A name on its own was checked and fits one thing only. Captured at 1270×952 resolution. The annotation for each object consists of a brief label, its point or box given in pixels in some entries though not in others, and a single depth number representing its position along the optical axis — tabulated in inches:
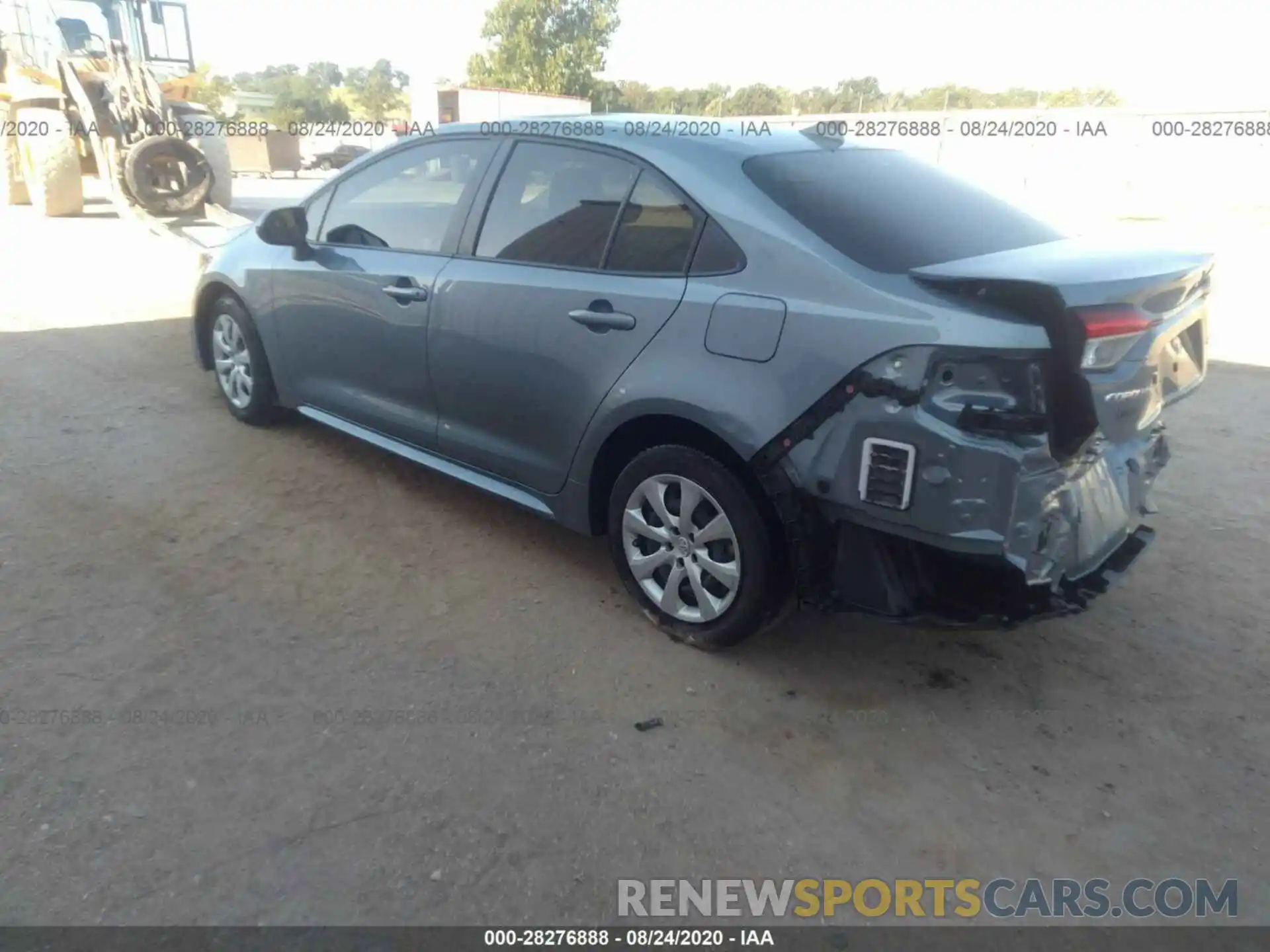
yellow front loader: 442.0
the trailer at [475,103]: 999.3
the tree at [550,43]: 1656.0
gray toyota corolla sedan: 94.3
